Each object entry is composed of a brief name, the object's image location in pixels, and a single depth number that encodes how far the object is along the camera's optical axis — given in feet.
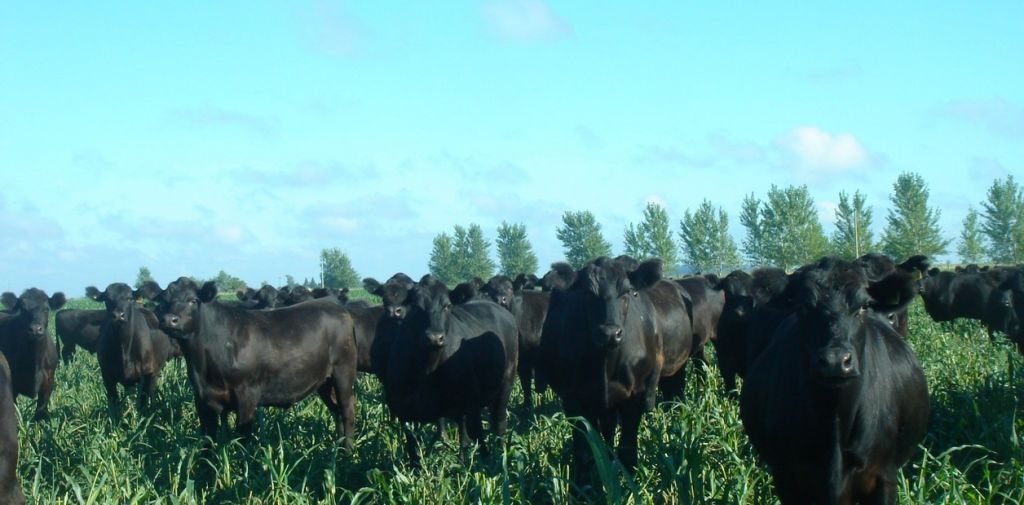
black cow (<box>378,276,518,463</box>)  32.14
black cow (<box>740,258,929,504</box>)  17.57
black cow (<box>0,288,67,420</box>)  46.62
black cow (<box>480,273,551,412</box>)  47.73
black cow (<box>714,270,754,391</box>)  39.83
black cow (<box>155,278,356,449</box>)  34.78
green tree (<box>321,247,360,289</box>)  364.38
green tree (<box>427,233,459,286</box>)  303.89
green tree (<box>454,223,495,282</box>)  309.22
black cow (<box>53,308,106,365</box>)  75.05
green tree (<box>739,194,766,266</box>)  279.69
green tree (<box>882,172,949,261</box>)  254.88
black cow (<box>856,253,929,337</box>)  28.37
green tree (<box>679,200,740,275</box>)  286.66
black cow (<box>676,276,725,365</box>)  46.03
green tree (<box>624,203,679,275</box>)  277.64
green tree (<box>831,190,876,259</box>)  265.75
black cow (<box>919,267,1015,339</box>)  77.92
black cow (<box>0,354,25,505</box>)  19.47
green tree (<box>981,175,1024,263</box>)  263.90
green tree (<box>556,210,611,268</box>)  263.90
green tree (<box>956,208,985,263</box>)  277.44
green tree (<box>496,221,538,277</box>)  297.74
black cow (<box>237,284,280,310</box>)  58.76
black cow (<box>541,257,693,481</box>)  28.07
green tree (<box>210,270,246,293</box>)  297.53
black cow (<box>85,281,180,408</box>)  45.85
